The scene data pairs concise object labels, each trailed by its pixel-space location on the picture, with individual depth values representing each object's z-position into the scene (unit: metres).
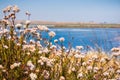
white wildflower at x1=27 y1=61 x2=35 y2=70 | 1.58
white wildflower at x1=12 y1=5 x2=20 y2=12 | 1.97
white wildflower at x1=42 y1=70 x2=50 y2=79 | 1.62
